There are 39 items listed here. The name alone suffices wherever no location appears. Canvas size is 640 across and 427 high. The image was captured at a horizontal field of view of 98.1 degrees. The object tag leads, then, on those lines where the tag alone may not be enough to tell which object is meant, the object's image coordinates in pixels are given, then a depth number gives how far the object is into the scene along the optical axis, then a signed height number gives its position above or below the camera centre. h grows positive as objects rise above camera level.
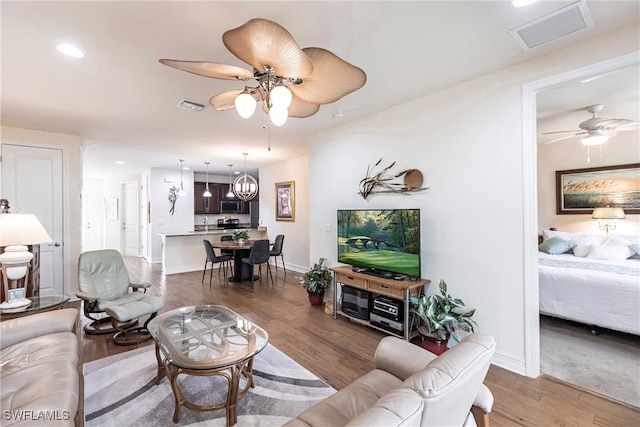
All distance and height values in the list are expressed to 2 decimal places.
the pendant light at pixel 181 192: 7.61 +0.66
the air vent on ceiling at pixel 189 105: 3.19 +1.30
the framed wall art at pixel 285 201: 6.86 +0.33
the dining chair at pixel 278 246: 6.16 -0.72
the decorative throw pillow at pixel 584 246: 4.14 -0.53
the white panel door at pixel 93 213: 9.46 +0.12
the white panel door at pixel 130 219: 8.91 -0.10
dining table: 5.75 -1.09
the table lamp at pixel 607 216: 4.29 -0.09
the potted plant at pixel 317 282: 4.14 -1.03
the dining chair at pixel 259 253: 5.43 -0.77
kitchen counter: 6.34 -0.83
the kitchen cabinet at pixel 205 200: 8.73 +0.49
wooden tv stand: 2.87 -0.83
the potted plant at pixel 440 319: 2.56 -1.00
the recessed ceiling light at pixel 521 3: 1.66 +1.26
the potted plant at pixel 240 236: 6.07 -0.47
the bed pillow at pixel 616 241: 4.01 -0.45
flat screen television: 2.97 -0.33
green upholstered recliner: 2.97 -0.95
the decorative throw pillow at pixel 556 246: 4.31 -0.55
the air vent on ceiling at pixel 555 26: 1.77 +1.28
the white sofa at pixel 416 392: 0.86 -0.69
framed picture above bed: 4.30 +0.36
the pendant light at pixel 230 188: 7.79 +0.86
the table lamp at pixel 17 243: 2.32 -0.22
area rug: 1.89 -1.38
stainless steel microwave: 9.22 +0.30
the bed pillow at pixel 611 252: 3.78 -0.58
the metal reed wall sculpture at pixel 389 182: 3.19 +0.39
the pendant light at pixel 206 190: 7.93 +0.78
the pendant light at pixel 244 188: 5.88 +0.57
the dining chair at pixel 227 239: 6.47 -0.60
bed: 2.79 -0.82
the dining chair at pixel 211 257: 5.59 -0.87
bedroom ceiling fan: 3.47 +1.11
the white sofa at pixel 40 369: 1.30 -0.90
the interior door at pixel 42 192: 4.11 +0.38
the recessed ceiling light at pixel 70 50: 2.09 +1.29
